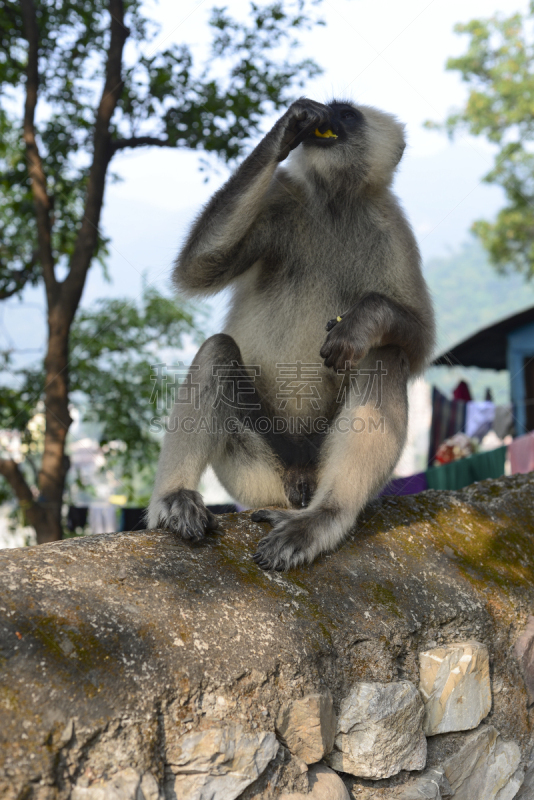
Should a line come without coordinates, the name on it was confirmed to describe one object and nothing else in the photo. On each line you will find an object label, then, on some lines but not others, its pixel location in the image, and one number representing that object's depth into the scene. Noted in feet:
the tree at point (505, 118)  49.55
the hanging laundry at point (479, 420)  28.12
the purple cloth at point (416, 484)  20.70
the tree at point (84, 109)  16.39
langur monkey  7.93
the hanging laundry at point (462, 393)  30.42
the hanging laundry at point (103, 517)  23.89
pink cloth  22.94
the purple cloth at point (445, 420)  28.76
